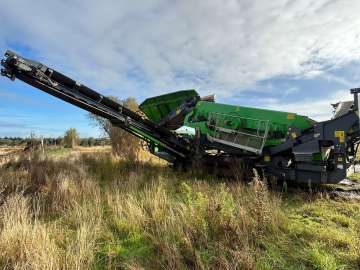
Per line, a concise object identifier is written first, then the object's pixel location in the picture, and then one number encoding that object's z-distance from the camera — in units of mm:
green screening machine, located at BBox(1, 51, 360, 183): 6277
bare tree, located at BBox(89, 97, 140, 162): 14366
